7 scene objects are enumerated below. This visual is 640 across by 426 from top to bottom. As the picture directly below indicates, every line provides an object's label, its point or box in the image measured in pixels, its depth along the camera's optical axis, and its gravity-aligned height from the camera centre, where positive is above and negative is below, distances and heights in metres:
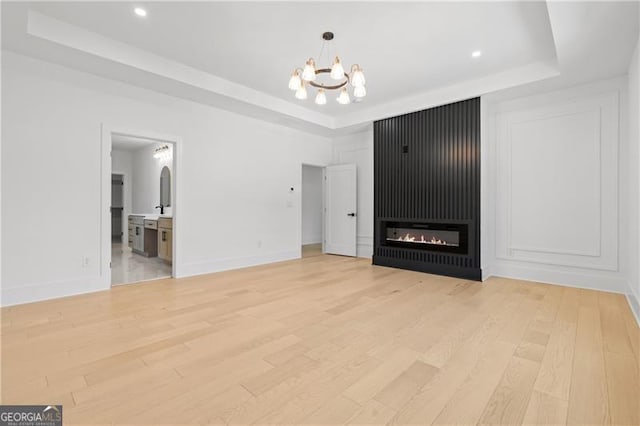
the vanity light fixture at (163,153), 7.19 +1.51
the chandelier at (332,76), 3.03 +1.45
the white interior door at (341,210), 6.96 +0.12
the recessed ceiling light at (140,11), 3.02 +2.07
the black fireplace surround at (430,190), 4.80 +0.45
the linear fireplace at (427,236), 4.99 -0.37
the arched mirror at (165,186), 7.17 +0.66
